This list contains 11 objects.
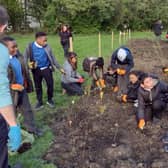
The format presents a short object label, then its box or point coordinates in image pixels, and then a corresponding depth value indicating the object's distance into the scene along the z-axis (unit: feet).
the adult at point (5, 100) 6.06
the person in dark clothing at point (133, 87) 13.41
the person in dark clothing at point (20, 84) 10.11
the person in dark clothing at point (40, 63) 13.60
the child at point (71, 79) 16.26
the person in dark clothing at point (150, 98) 11.76
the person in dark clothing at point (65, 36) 30.40
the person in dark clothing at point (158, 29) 41.28
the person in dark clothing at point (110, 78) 15.89
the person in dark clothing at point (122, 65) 15.19
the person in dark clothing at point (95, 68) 16.58
